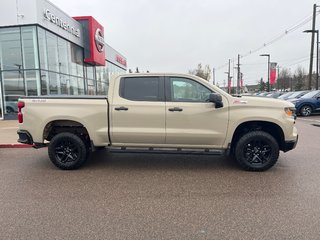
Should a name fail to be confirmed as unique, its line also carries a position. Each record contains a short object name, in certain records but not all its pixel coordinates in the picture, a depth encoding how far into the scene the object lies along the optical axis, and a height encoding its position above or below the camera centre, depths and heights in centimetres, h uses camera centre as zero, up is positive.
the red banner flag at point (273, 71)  3597 +270
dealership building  1501 +267
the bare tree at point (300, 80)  6588 +275
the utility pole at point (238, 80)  5126 +216
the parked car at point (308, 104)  1662 -78
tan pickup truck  540 -53
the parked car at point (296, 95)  1894 -26
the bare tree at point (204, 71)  5706 +466
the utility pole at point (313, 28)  2659 +612
